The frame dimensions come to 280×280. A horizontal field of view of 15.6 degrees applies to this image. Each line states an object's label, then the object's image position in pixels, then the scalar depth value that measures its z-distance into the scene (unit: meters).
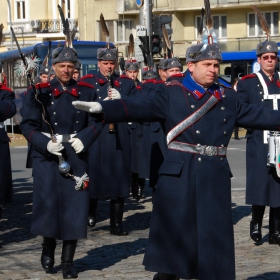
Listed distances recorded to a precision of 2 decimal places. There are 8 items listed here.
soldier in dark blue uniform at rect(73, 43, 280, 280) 6.88
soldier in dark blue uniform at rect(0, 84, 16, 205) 10.77
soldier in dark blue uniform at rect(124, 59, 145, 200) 15.24
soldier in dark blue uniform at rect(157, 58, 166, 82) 13.24
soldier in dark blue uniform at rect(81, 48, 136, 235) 11.77
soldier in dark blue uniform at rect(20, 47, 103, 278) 8.76
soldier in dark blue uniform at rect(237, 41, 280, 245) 10.40
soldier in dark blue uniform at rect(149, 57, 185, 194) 12.44
